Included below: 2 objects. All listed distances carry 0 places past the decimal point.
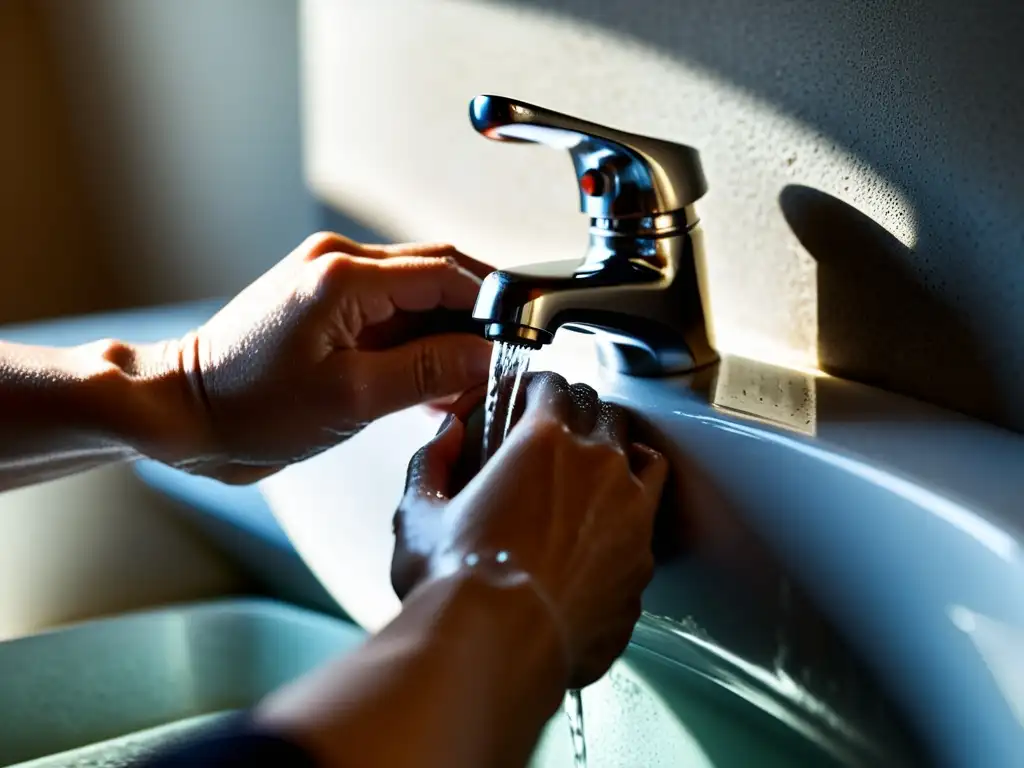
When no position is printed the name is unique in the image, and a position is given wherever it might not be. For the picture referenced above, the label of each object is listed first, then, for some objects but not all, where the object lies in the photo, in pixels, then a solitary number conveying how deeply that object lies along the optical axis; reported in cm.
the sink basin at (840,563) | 37
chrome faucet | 45
